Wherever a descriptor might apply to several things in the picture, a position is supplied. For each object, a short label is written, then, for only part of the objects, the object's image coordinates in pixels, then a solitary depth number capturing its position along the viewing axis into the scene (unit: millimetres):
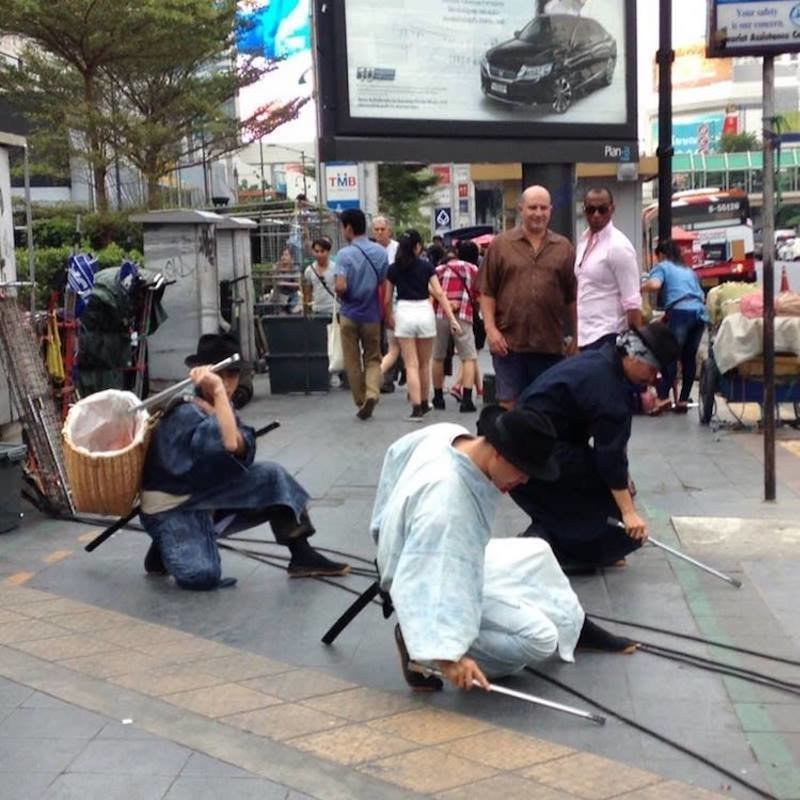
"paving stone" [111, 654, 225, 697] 5078
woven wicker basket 6219
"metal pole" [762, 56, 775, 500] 7703
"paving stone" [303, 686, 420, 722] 4793
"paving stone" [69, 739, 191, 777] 4320
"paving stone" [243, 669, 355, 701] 5012
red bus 32438
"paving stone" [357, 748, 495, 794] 4184
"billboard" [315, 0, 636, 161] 8945
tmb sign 22922
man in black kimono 5953
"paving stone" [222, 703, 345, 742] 4641
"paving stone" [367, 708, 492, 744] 4559
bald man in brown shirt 7727
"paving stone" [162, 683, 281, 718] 4852
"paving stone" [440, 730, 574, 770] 4336
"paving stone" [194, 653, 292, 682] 5230
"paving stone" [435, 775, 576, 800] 4078
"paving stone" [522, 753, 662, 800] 4113
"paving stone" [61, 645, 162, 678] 5293
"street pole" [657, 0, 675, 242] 12266
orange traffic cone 13836
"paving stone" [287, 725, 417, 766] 4414
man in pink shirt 7758
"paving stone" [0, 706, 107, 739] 4637
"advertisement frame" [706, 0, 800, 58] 7566
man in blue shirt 11859
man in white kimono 4516
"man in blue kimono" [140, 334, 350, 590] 6318
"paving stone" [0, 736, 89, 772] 4348
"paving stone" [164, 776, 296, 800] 4113
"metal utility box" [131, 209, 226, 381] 13469
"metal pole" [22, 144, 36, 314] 8812
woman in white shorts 11828
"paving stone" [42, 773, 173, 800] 4117
